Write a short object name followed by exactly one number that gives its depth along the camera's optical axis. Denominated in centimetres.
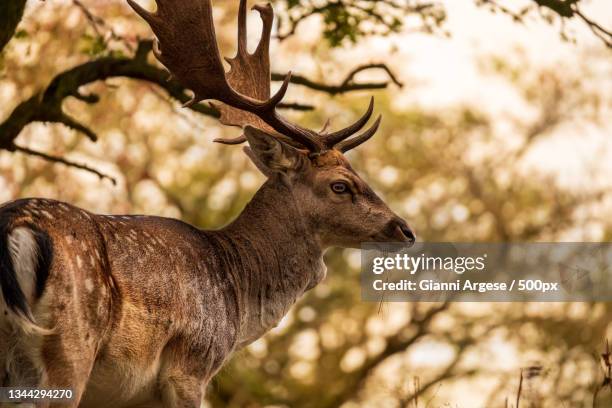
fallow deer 1541
